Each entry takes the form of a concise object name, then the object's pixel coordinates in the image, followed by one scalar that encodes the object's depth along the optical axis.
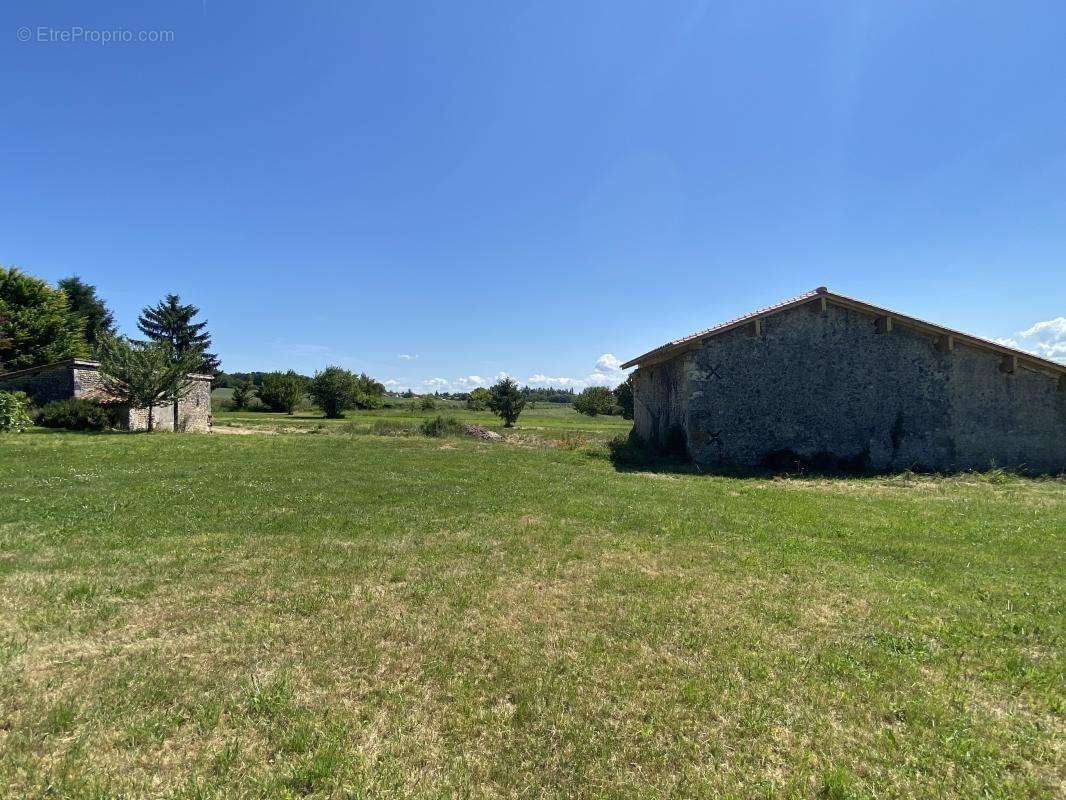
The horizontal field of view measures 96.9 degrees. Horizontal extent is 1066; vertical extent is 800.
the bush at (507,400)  44.34
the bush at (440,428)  29.20
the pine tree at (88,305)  53.00
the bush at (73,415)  23.72
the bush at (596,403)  79.12
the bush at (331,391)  53.62
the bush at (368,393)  67.31
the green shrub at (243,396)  62.53
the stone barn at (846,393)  16.42
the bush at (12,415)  21.73
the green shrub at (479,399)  77.19
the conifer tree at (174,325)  64.75
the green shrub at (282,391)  59.94
